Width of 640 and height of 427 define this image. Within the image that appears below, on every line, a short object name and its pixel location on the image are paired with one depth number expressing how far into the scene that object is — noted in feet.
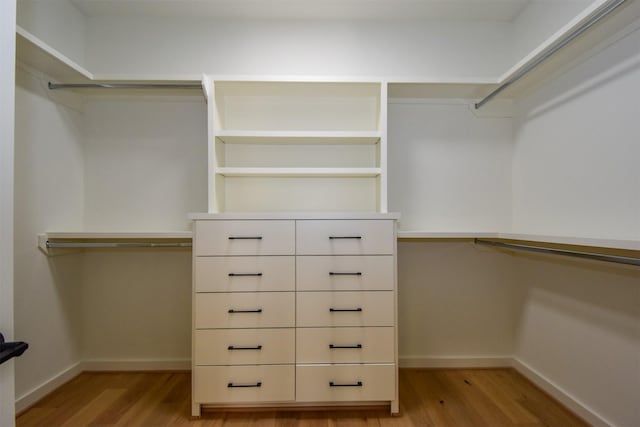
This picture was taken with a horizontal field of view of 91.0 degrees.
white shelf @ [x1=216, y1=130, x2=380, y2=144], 6.33
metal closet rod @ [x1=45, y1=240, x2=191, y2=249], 6.21
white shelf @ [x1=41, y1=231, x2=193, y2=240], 5.94
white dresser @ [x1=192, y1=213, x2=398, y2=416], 5.55
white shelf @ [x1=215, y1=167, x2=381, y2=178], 6.27
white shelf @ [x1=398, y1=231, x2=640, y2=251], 3.56
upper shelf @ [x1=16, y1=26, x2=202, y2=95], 5.21
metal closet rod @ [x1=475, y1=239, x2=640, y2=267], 3.84
